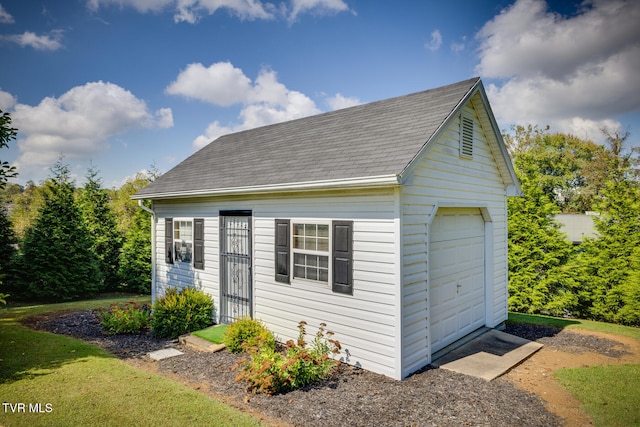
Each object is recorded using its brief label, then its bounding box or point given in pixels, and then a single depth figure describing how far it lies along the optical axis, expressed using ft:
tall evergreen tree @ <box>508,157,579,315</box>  35.29
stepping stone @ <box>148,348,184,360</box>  22.24
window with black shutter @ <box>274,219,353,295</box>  20.15
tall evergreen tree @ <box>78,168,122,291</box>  52.54
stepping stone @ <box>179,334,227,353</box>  23.20
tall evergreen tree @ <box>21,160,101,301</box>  43.68
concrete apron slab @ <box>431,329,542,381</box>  19.83
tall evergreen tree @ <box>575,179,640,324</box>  31.78
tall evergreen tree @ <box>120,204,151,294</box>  50.78
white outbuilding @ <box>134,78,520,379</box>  18.93
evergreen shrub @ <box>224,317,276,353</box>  21.80
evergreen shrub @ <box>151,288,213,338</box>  26.27
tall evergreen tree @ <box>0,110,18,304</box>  43.73
